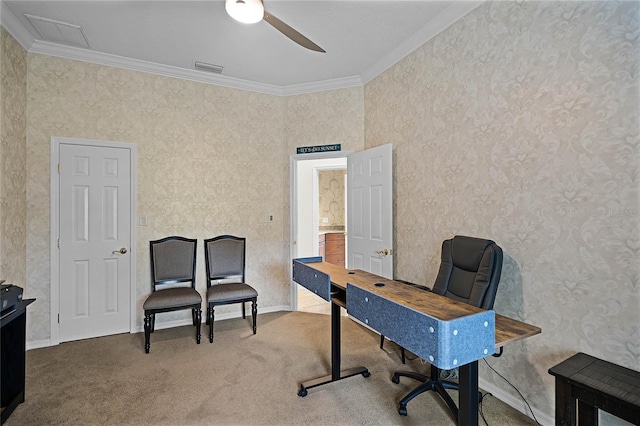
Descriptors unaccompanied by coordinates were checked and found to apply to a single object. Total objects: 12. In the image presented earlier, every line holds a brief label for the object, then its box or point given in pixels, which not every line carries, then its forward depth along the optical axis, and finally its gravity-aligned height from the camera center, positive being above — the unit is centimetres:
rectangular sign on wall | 396 +84
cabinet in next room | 653 -71
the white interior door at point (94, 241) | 320 -27
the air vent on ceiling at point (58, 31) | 268 +166
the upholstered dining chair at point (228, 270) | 338 -66
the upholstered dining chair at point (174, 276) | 312 -69
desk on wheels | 119 -48
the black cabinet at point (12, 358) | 201 -96
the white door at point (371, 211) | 325 +3
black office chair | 196 -44
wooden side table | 129 -77
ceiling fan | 200 +132
